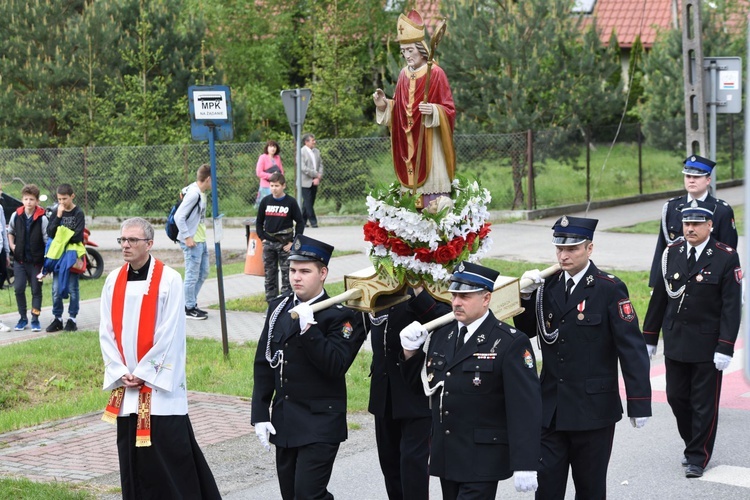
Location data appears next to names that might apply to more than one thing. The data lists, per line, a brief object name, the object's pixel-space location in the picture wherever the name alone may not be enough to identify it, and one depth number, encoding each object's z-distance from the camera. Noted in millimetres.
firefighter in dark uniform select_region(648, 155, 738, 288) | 10016
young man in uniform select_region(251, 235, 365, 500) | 6359
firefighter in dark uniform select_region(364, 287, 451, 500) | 6910
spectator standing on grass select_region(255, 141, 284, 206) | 22078
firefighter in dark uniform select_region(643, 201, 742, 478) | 8477
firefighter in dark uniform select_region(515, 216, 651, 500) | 6758
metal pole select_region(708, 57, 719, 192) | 14969
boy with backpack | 14578
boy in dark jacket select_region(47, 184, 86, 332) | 14211
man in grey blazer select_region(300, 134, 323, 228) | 23828
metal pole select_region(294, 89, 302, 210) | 15047
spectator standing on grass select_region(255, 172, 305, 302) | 14391
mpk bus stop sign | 12070
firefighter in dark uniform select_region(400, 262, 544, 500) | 5720
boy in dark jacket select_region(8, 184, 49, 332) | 14539
